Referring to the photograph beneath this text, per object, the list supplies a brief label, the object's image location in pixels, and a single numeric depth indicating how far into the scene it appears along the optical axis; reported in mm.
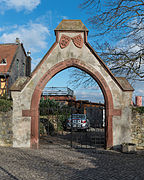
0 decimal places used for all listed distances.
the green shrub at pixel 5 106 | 10662
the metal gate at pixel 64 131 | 12306
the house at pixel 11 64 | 23062
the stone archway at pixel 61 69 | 10422
